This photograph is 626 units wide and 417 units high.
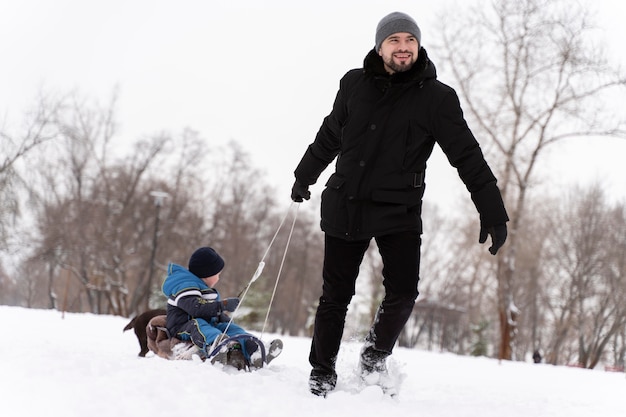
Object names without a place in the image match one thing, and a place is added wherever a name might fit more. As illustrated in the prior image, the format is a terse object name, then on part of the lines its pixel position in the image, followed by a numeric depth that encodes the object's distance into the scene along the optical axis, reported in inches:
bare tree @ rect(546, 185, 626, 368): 1073.5
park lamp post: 893.1
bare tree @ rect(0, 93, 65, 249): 909.8
